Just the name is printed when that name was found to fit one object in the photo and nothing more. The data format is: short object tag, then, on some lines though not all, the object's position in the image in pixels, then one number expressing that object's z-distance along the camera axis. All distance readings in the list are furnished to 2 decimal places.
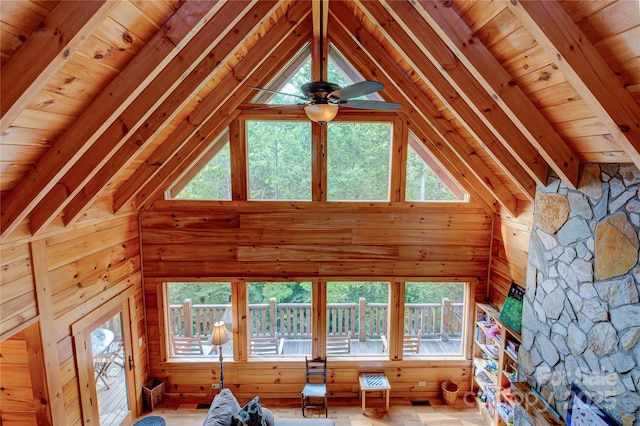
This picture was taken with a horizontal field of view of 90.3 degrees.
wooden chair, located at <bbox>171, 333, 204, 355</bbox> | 5.42
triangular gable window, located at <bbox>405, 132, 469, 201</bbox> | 4.89
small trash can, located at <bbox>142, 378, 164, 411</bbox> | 4.88
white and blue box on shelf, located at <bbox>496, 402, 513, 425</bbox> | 4.09
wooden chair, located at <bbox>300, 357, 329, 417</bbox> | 4.82
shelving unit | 4.17
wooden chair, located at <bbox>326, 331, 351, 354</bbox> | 5.52
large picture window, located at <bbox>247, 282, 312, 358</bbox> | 5.36
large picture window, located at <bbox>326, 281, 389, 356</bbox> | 5.38
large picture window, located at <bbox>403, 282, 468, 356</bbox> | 5.36
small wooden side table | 4.79
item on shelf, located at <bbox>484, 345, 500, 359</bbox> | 4.51
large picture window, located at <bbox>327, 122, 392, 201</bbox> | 4.83
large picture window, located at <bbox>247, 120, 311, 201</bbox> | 4.82
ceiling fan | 2.26
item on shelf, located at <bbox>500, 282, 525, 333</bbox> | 4.08
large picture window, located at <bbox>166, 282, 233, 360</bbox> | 5.21
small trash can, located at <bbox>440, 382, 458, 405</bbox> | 5.01
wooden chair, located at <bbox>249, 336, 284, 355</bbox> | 5.60
